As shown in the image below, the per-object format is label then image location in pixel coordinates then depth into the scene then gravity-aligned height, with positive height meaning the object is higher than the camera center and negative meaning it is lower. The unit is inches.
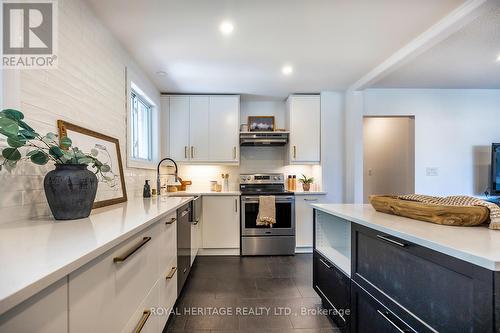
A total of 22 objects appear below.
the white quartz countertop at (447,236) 30.2 -11.2
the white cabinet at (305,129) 150.1 +23.3
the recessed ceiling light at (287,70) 112.0 +46.0
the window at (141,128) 116.6 +20.5
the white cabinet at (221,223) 135.2 -31.5
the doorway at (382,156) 202.7 +9.3
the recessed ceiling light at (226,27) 78.3 +46.2
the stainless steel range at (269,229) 135.0 -34.9
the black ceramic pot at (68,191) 47.3 -4.8
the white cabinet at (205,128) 148.8 +23.8
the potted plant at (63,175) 41.2 -1.6
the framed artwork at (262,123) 159.9 +29.4
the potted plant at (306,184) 153.8 -11.1
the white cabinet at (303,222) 139.1 -32.0
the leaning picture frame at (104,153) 63.0 +4.7
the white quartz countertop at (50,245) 20.9 -10.3
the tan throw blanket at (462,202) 42.3 -7.5
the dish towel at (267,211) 133.3 -24.5
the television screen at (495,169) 138.5 -1.5
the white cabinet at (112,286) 29.1 -18.2
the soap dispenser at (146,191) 106.3 -10.8
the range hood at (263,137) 149.1 +18.2
